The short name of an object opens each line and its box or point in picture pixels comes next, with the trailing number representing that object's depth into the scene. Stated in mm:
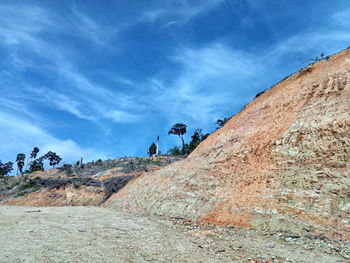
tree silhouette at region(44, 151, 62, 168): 70312
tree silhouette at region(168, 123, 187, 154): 65438
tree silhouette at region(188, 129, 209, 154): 59588
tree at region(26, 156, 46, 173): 70688
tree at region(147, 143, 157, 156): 70250
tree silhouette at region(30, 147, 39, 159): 74562
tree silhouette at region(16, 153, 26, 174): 76562
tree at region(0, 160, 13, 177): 77062
